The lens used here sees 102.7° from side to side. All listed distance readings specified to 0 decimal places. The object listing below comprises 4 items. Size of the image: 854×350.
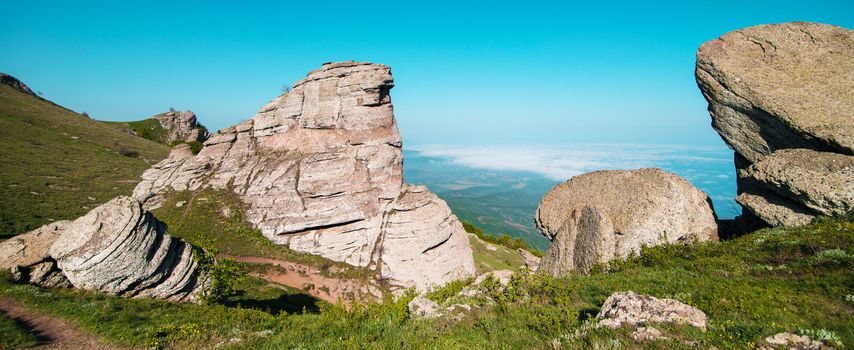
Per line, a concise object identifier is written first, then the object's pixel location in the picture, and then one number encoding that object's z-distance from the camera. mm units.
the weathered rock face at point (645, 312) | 9289
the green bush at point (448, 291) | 16697
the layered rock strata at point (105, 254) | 18250
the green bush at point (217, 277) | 21375
